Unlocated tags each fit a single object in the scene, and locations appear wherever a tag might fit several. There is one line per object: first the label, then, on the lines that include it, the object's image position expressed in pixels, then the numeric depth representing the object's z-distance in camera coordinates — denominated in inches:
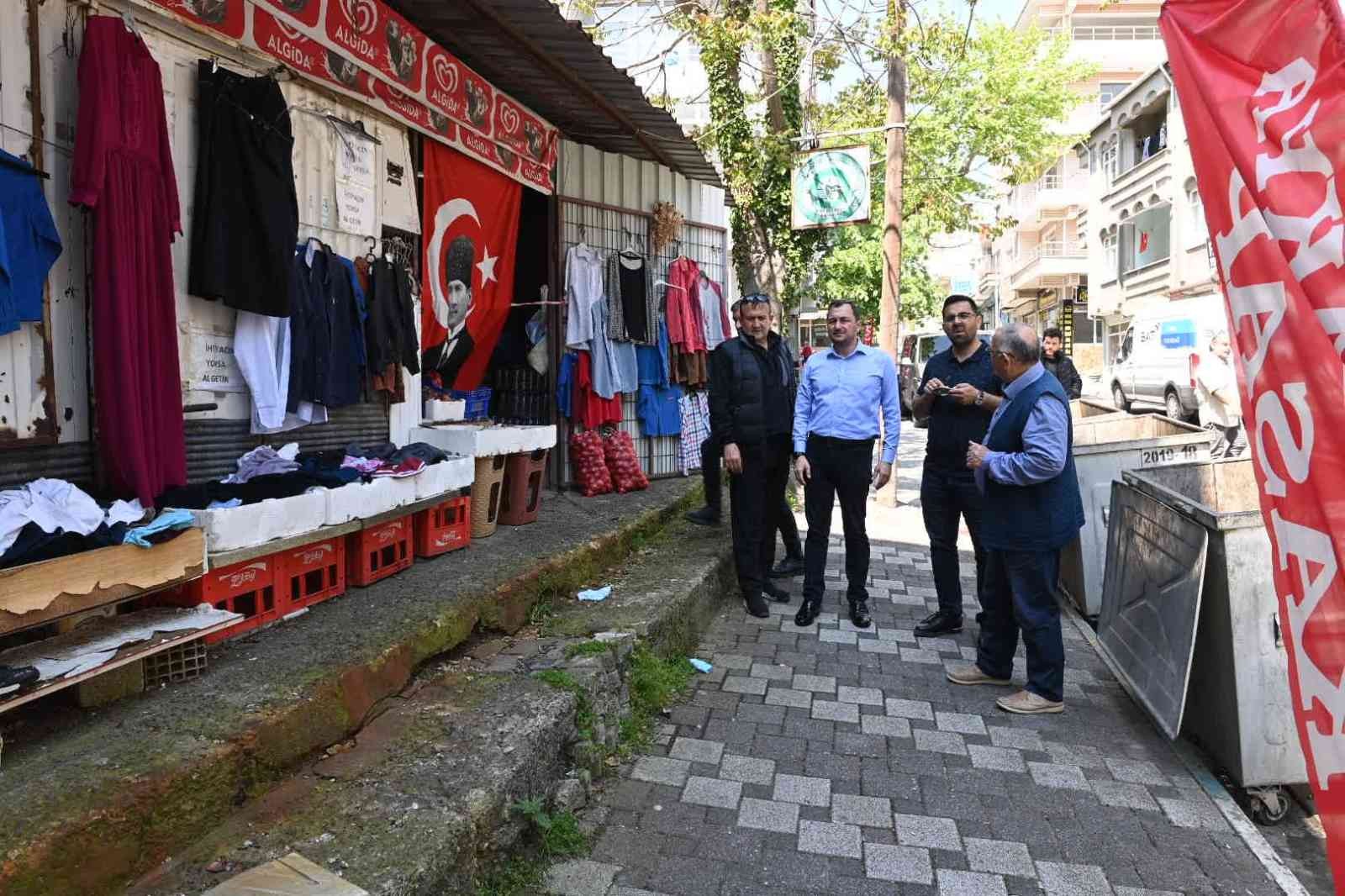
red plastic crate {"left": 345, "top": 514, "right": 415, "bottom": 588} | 160.6
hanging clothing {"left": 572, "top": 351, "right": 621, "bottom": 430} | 295.0
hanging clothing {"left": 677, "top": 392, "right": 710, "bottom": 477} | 341.1
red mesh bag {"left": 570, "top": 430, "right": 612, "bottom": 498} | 285.6
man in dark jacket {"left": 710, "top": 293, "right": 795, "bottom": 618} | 213.0
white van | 669.3
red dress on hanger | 126.0
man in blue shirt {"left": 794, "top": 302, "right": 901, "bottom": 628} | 201.6
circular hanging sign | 377.4
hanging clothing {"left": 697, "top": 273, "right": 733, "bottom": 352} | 360.8
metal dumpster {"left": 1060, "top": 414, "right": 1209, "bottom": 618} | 220.8
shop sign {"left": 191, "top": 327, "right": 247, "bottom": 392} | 152.9
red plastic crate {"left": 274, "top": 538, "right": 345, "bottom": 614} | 140.3
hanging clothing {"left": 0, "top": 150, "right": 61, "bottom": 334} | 113.6
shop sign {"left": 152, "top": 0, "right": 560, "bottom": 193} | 159.8
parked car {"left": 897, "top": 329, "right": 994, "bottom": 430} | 860.6
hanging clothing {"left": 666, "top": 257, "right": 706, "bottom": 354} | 329.4
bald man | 151.6
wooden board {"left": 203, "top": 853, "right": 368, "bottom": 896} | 78.7
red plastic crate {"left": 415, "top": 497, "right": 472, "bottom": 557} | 183.0
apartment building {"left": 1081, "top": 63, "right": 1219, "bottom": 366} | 1018.1
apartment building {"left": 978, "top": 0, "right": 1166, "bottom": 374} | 1422.2
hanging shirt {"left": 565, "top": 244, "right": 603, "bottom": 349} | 289.1
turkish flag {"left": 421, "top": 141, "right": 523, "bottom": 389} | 229.1
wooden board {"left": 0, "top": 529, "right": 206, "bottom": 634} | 97.4
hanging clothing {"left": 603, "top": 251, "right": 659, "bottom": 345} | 302.0
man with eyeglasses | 187.0
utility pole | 372.5
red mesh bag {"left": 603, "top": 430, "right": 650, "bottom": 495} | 296.4
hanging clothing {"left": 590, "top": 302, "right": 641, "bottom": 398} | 295.4
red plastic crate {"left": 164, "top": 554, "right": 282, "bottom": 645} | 123.2
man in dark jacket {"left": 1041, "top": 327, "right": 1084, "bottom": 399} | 340.2
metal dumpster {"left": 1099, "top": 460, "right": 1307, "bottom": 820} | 126.3
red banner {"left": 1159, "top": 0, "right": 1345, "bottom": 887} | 59.3
